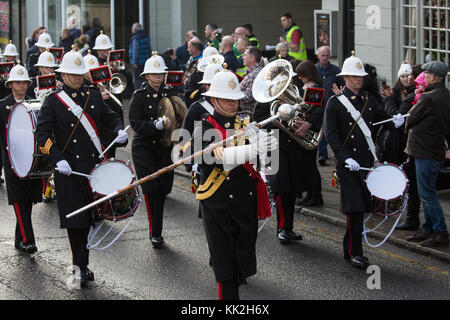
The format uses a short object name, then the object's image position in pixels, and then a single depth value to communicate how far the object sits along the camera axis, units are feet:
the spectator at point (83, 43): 69.73
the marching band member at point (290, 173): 33.81
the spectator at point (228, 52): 50.31
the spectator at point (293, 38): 58.91
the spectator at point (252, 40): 60.03
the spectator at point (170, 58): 65.98
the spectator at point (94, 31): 79.46
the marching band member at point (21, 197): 32.27
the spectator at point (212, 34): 61.51
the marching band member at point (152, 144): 33.27
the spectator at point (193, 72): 45.70
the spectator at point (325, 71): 48.32
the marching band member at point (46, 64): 42.68
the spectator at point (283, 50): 51.59
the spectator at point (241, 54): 51.83
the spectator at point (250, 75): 40.57
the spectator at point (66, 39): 75.56
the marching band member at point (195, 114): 30.40
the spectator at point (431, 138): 31.65
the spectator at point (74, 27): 83.30
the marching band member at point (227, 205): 24.38
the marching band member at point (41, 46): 58.49
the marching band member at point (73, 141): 28.25
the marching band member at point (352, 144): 30.30
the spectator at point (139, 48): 75.36
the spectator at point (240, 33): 54.03
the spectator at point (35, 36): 73.26
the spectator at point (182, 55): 69.51
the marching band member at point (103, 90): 41.91
